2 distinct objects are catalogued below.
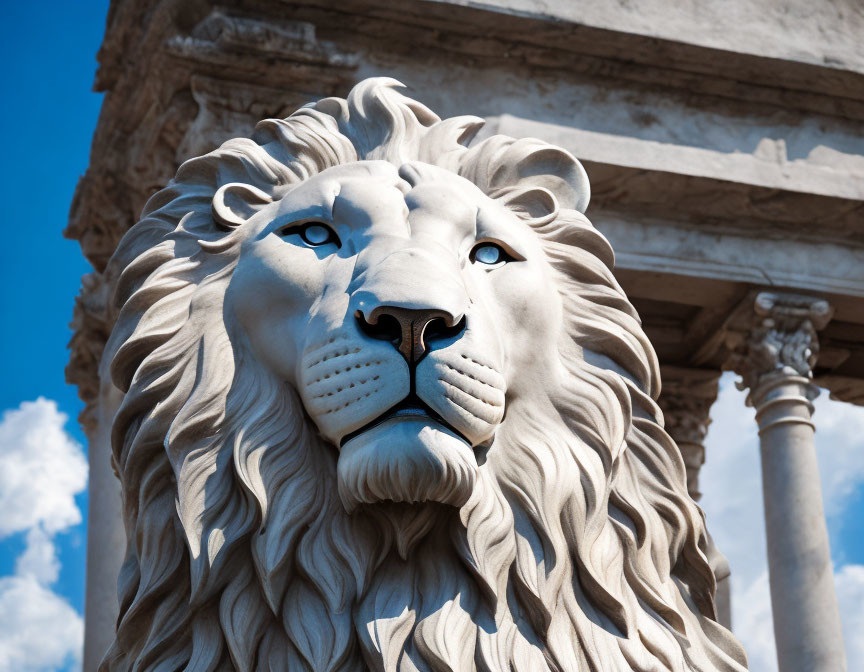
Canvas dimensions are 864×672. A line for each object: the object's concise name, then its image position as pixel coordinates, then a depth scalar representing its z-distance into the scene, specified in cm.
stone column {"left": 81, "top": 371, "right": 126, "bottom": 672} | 754
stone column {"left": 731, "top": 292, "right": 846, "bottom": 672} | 866
